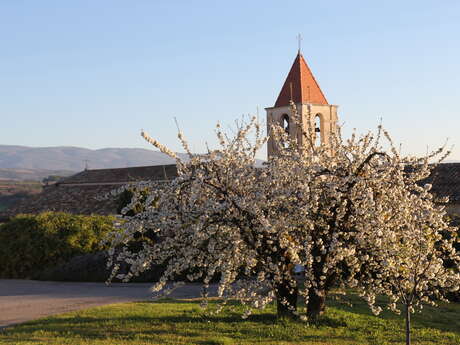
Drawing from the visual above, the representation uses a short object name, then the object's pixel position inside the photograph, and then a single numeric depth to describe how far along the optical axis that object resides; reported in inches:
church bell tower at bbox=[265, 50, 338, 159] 1486.0
